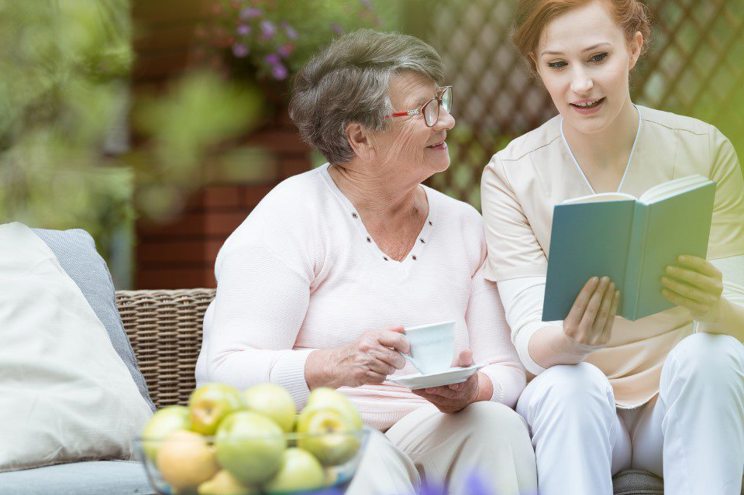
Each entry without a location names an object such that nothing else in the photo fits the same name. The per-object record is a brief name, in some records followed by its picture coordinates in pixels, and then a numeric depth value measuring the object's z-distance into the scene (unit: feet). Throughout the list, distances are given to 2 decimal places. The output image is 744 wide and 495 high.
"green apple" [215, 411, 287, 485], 8.54
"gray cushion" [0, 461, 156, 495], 10.71
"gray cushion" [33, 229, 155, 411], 12.36
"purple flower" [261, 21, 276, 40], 21.48
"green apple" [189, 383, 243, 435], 8.77
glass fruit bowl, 8.55
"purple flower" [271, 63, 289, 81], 21.80
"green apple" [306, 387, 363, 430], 8.91
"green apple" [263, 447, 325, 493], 8.59
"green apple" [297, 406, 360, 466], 8.68
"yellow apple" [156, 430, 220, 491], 8.59
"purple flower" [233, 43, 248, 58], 21.62
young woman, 11.16
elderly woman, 11.38
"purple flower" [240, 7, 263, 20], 21.70
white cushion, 11.29
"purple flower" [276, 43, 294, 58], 21.66
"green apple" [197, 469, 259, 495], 8.59
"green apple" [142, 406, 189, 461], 8.67
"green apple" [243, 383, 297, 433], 8.85
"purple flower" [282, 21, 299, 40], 21.66
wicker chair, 13.60
